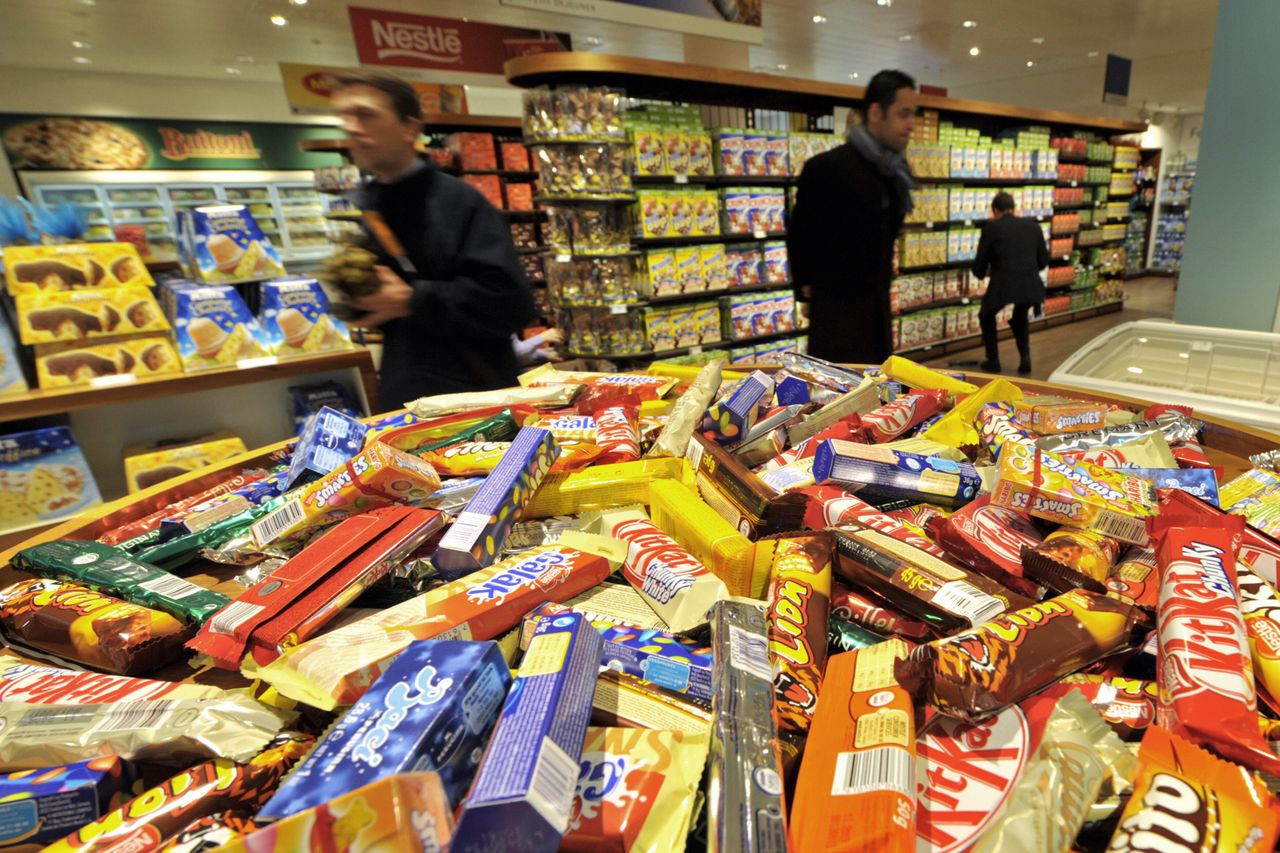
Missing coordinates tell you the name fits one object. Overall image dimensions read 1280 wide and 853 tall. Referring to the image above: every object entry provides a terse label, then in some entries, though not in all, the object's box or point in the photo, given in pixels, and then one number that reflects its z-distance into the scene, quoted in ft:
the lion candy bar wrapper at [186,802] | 1.62
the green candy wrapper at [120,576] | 2.69
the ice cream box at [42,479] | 7.14
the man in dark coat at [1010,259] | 18.71
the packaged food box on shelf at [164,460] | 7.72
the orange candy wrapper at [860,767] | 1.50
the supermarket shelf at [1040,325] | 23.23
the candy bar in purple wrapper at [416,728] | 1.48
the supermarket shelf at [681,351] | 13.60
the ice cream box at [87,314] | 7.02
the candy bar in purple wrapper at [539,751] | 1.33
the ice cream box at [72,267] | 6.98
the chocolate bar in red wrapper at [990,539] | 2.54
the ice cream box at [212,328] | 7.79
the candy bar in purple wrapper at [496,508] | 2.60
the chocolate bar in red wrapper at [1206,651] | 1.68
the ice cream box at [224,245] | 8.11
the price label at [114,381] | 7.38
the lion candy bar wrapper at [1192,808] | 1.44
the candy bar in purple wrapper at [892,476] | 3.17
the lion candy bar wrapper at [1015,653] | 1.79
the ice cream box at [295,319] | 8.41
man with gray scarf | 8.20
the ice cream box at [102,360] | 7.22
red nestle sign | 16.05
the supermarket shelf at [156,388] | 7.02
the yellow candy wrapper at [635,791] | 1.59
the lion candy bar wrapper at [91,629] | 2.48
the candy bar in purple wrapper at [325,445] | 3.75
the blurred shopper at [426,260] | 5.25
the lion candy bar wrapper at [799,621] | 1.98
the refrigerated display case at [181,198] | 24.56
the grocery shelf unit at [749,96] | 11.43
